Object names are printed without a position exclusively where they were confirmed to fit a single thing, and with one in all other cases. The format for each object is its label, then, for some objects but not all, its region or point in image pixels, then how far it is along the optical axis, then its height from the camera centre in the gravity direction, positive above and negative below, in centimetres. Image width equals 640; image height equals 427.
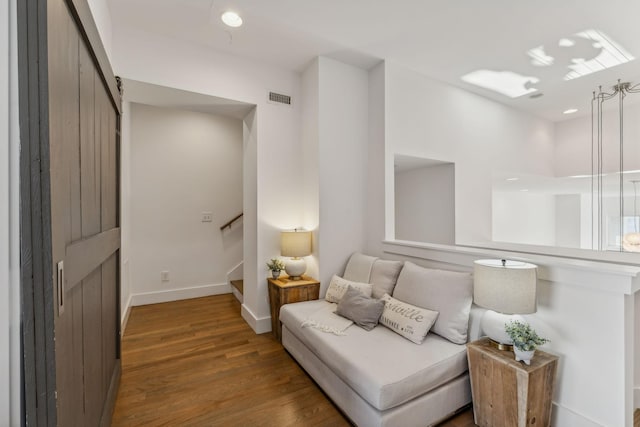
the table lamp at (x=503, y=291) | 170 -51
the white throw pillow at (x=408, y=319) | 201 -82
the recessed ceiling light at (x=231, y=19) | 238 +169
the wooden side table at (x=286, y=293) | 282 -85
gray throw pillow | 224 -82
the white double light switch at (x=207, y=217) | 435 -9
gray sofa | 160 -97
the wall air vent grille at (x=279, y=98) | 317 +131
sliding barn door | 82 -3
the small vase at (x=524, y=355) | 161 -85
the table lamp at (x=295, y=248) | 295 -40
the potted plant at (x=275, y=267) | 301 -61
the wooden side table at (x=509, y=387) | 157 -105
